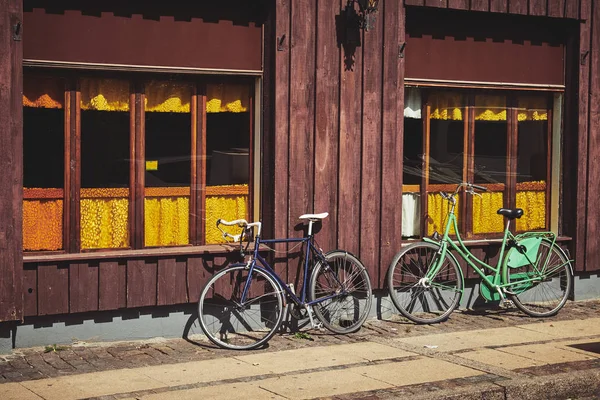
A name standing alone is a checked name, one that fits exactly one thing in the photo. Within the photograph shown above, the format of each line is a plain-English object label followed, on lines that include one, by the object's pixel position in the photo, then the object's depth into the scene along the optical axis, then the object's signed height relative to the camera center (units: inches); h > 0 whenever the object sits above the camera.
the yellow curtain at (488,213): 454.0 -16.9
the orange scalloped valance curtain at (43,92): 351.3 +28.2
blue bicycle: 367.6 -47.0
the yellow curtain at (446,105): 440.1 +31.5
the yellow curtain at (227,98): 387.9 +29.6
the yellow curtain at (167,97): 375.6 +29.0
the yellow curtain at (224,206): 390.0 -13.1
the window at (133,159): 355.9 +5.0
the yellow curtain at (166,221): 377.7 -18.6
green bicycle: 414.3 -41.7
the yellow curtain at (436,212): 441.1 -16.3
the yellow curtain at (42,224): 353.4 -19.2
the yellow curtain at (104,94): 362.9 +28.5
